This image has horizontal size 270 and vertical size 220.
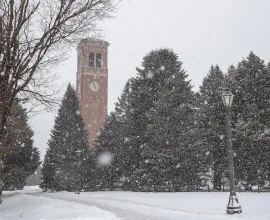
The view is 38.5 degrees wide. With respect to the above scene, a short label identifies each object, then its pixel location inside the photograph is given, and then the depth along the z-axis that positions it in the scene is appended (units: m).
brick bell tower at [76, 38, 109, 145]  74.12
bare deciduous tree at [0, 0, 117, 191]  11.45
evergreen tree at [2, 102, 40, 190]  42.97
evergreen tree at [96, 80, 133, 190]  45.84
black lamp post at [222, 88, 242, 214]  13.98
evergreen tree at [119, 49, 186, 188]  39.88
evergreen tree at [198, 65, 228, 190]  39.25
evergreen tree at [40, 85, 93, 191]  46.81
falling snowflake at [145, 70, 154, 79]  41.32
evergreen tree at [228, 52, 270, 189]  33.97
